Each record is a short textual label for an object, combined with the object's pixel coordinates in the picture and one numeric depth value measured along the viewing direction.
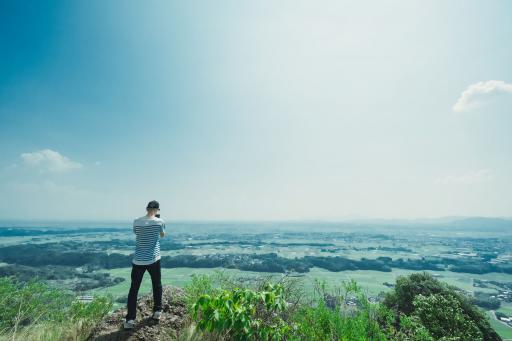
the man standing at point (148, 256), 4.86
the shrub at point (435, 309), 5.49
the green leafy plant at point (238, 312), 3.22
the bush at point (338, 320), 4.10
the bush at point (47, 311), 4.85
